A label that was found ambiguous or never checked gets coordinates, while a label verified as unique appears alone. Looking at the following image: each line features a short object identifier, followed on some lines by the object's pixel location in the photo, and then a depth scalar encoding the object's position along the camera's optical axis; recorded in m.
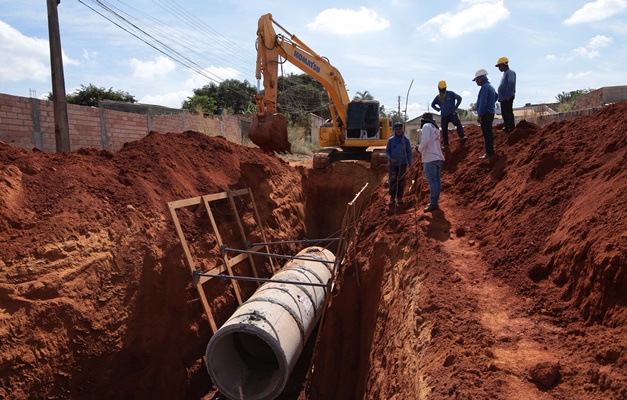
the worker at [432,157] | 7.03
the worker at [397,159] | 7.97
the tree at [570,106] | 20.38
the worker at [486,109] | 8.23
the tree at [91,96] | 35.94
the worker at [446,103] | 9.31
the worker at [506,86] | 8.64
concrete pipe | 6.74
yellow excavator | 10.67
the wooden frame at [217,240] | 7.86
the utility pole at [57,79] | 10.71
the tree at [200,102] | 37.89
